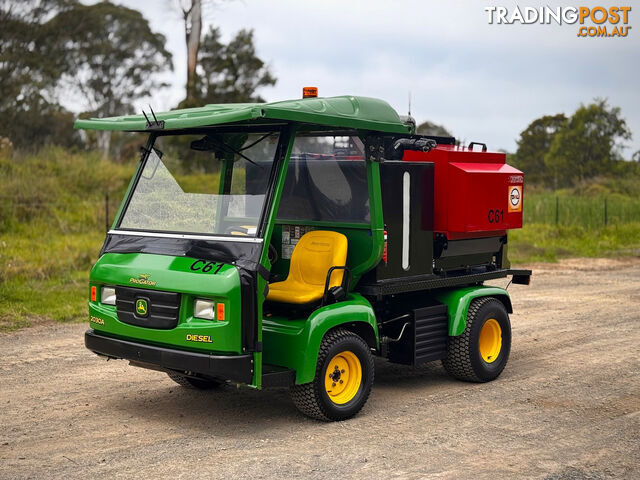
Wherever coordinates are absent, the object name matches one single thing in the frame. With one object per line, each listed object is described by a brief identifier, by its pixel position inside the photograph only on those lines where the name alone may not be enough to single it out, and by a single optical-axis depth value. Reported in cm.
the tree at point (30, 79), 3086
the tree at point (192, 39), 2678
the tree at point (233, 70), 2945
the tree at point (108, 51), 3475
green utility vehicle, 634
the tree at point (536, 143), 4653
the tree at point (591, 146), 4359
